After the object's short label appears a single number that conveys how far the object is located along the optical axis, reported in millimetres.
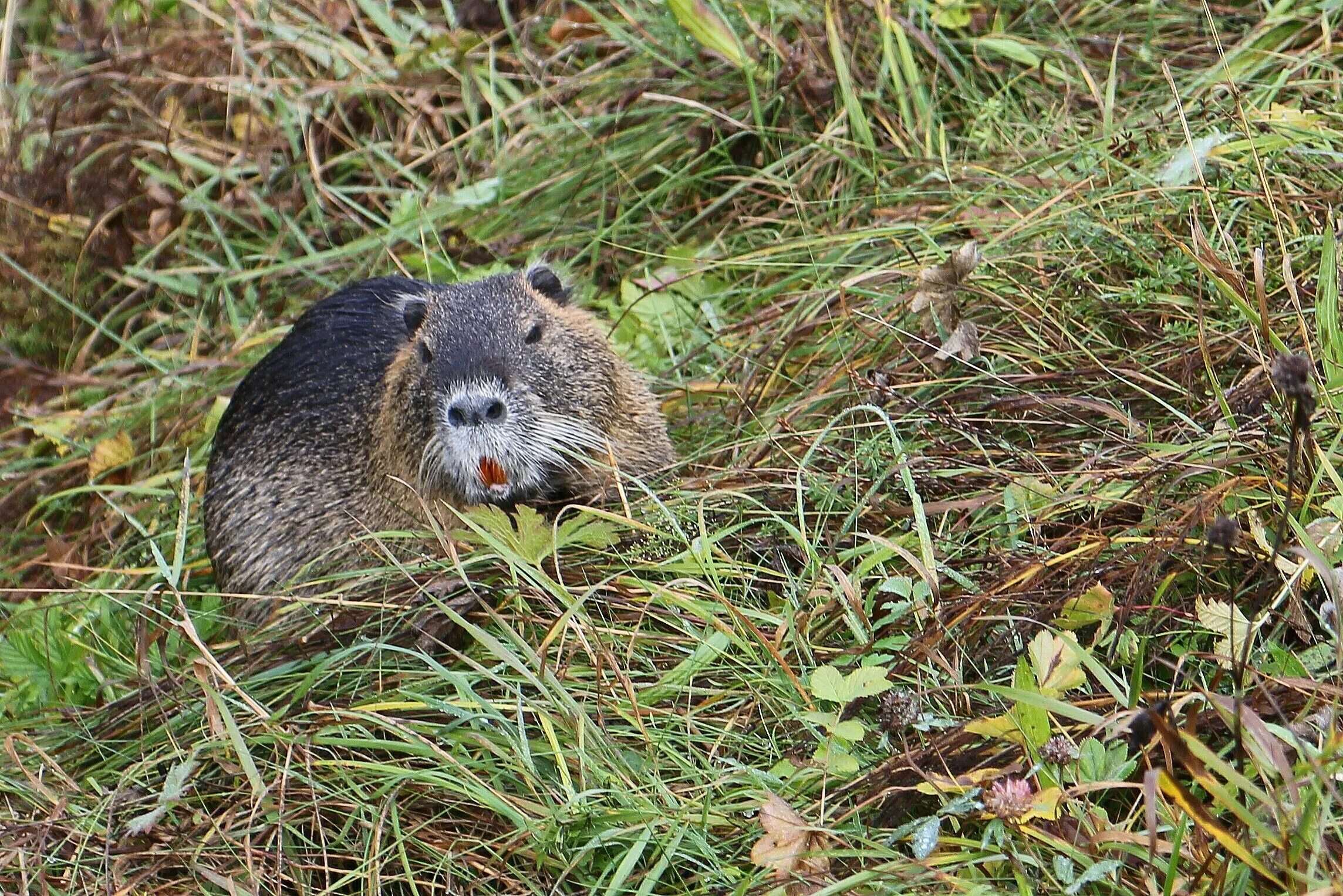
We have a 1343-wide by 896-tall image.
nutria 6395
